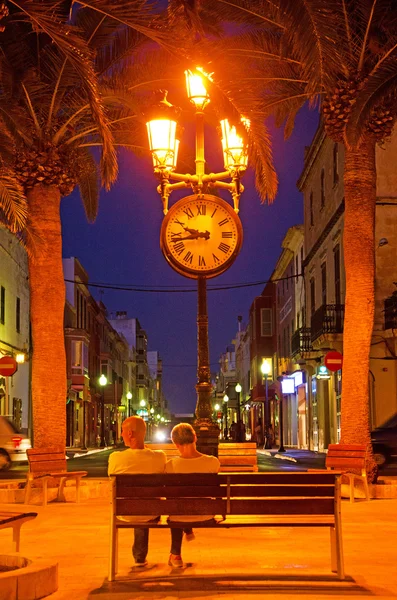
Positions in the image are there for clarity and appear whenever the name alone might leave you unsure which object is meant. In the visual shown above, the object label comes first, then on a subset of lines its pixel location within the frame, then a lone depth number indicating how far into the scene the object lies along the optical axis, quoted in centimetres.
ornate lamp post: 1288
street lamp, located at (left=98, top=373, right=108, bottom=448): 5637
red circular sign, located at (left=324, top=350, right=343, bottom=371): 3161
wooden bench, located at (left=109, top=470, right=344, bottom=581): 811
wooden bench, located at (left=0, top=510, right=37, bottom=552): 800
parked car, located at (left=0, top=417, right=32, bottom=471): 2902
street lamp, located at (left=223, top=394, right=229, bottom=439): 8531
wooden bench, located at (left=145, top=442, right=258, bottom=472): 1584
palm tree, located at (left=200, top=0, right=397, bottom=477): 1588
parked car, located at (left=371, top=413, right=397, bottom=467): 2586
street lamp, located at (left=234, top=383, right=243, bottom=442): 5226
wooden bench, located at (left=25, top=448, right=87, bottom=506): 1573
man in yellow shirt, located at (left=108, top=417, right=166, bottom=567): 873
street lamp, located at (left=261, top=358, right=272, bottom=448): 4728
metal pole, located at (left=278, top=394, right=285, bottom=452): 4297
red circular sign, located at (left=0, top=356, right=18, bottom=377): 3253
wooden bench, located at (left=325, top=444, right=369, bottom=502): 1606
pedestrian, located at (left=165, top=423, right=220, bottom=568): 864
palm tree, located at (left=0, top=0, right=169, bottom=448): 1667
